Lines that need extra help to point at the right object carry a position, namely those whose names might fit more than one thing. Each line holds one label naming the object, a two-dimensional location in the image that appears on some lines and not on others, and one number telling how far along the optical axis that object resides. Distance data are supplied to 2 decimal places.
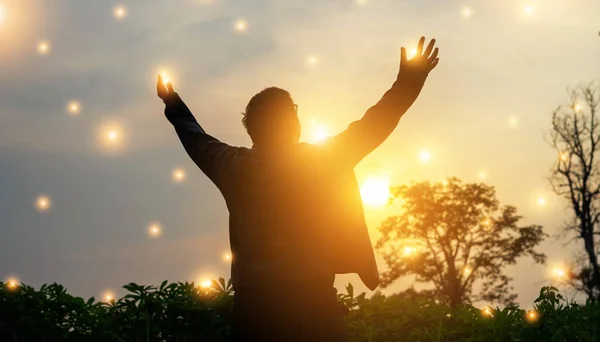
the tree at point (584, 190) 34.31
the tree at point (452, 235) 41.94
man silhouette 2.58
